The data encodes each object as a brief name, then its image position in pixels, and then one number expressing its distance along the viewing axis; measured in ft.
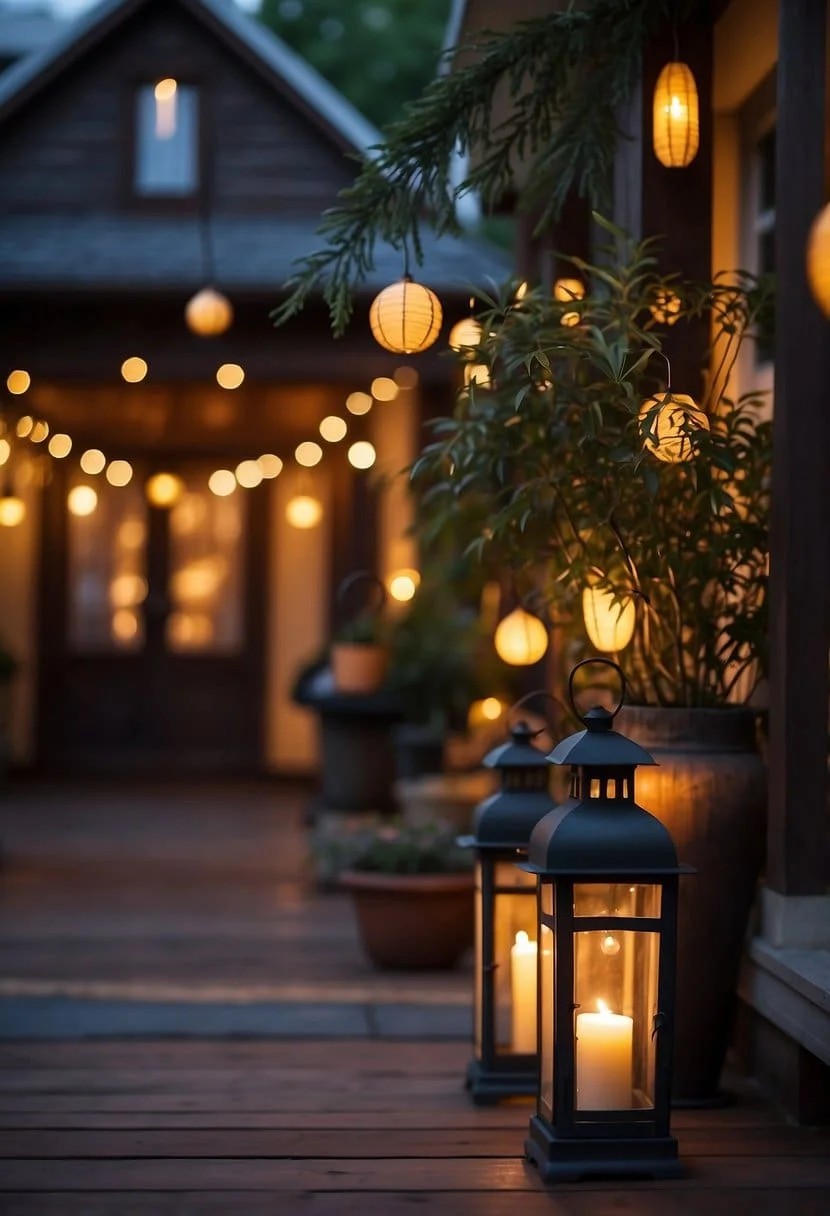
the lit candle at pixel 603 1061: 11.53
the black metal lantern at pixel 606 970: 11.43
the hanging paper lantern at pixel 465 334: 17.84
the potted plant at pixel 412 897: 20.24
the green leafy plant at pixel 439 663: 32.17
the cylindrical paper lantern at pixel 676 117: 15.71
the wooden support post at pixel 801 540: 13.52
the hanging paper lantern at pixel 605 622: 14.51
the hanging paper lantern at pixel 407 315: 15.51
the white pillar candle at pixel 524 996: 13.98
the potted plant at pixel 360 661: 27.86
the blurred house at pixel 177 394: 34.27
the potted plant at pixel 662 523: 13.56
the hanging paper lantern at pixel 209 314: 27.58
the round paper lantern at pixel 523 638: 18.42
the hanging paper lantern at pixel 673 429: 12.46
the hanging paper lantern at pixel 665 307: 14.75
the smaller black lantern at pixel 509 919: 14.02
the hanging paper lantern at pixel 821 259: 8.80
